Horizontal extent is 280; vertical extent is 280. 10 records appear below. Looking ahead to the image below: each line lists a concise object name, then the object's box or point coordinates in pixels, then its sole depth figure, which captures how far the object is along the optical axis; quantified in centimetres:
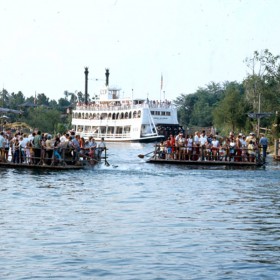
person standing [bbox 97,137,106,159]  4422
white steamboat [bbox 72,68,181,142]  10988
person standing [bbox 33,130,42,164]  3962
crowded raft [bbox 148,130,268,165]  4591
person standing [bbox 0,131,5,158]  4027
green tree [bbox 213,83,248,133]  9081
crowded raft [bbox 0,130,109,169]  3966
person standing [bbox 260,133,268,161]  4909
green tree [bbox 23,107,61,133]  14375
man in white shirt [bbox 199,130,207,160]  4619
